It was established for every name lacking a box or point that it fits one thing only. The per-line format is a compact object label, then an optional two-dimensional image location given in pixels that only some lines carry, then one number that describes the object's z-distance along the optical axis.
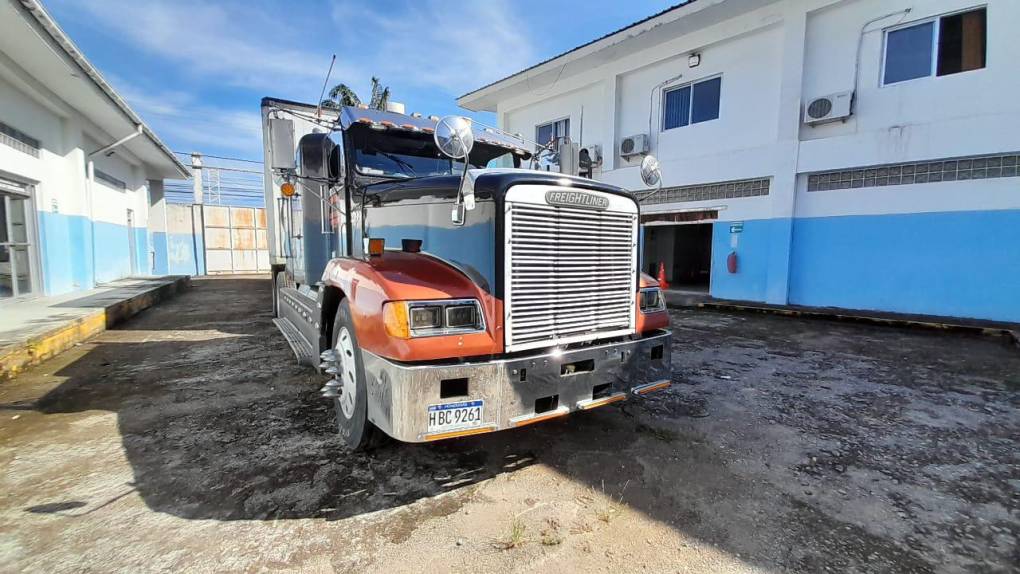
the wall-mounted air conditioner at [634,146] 12.38
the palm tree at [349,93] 23.09
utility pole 20.33
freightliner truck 2.48
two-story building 7.90
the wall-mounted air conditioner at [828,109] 9.08
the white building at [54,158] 7.58
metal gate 20.56
